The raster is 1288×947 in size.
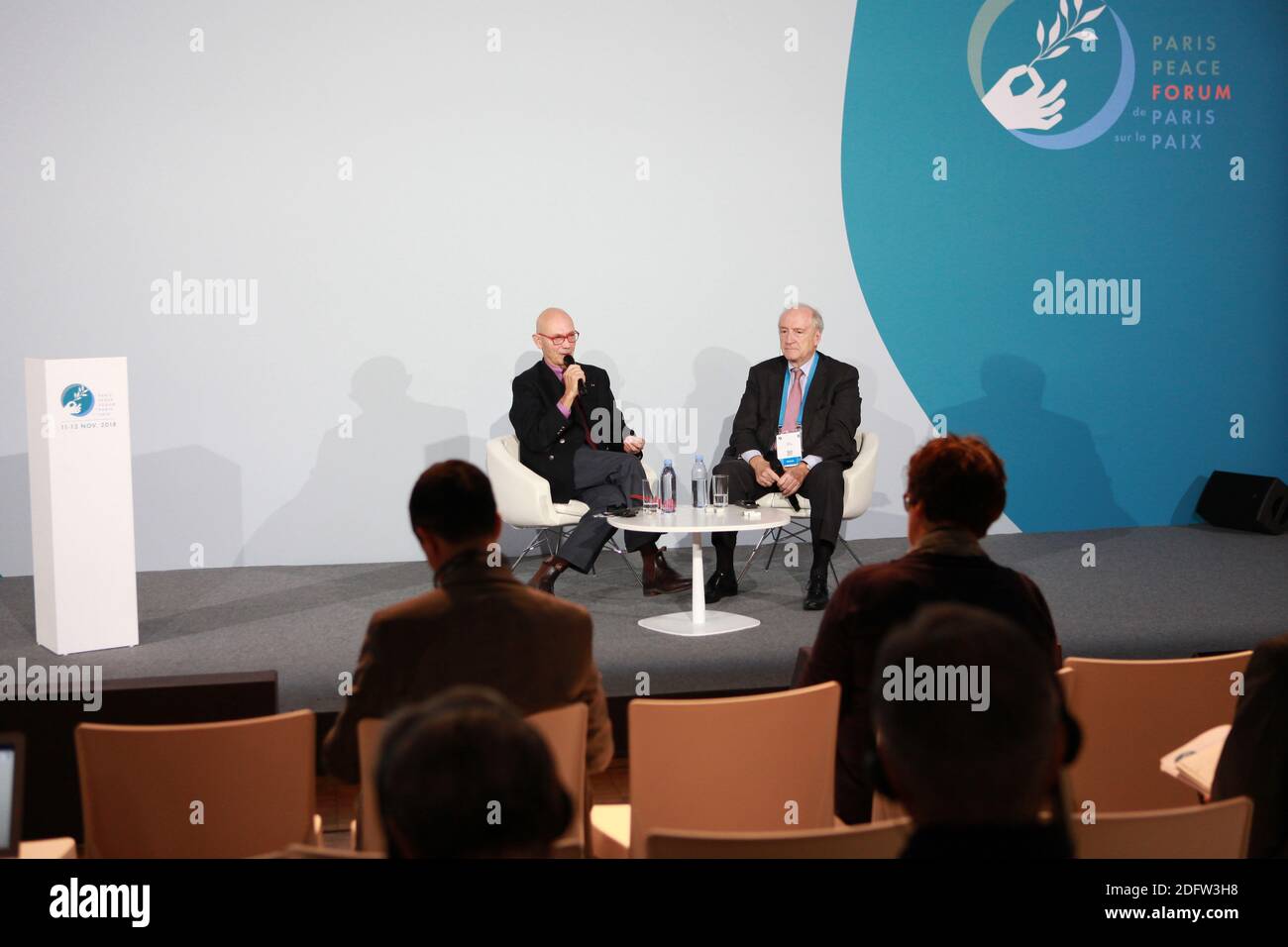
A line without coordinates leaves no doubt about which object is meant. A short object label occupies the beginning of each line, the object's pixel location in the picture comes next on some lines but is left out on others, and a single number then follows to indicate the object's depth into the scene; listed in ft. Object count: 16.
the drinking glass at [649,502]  17.93
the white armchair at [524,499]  19.70
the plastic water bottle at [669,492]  17.70
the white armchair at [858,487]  19.94
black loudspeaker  24.63
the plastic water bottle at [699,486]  17.65
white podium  15.85
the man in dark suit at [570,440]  19.92
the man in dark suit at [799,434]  19.33
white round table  16.87
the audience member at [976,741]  4.34
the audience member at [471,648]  7.69
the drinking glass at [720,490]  17.92
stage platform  15.90
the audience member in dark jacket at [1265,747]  6.44
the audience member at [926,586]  8.35
